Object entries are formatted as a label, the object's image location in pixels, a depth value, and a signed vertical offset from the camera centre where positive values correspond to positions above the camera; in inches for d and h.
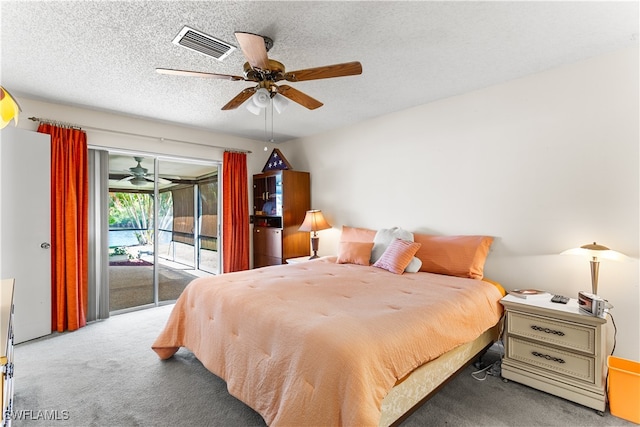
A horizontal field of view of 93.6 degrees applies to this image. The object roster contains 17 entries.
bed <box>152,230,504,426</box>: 54.2 -27.7
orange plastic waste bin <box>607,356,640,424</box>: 73.9 -44.9
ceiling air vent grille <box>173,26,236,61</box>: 79.6 +48.1
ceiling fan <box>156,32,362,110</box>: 70.0 +37.9
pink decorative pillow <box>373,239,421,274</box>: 117.3 -16.8
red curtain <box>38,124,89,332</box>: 129.0 -4.4
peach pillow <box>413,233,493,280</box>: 110.0 -16.0
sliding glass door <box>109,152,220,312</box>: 159.9 -6.3
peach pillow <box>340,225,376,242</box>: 148.7 -10.4
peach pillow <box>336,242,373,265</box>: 132.9 -17.5
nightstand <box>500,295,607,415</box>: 78.5 -38.9
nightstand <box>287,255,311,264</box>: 166.8 -25.6
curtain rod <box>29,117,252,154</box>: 128.3 +41.6
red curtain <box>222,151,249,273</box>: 186.1 +1.5
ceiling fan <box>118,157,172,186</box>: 163.2 +22.6
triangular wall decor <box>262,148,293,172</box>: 188.2 +33.8
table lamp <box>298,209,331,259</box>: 167.5 -5.3
